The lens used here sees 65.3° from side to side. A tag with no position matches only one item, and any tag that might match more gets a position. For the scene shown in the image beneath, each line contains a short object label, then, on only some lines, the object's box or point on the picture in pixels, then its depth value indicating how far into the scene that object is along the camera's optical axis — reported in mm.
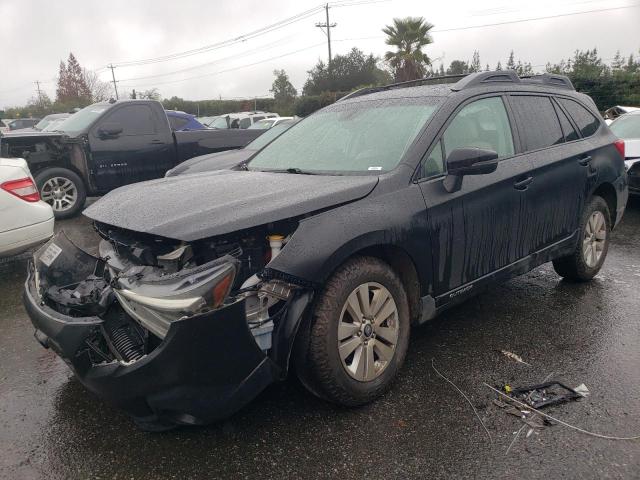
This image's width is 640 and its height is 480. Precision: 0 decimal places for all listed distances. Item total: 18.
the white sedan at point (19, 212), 4617
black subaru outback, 2191
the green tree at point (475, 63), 37938
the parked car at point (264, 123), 15738
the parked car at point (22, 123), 27641
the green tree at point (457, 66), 38781
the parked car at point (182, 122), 10734
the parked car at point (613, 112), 15695
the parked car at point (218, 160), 6781
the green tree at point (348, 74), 47438
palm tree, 27141
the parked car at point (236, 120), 17812
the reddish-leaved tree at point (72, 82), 54625
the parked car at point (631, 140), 7504
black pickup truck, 8023
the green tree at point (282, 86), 55594
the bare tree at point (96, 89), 56844
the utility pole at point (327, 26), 40406
